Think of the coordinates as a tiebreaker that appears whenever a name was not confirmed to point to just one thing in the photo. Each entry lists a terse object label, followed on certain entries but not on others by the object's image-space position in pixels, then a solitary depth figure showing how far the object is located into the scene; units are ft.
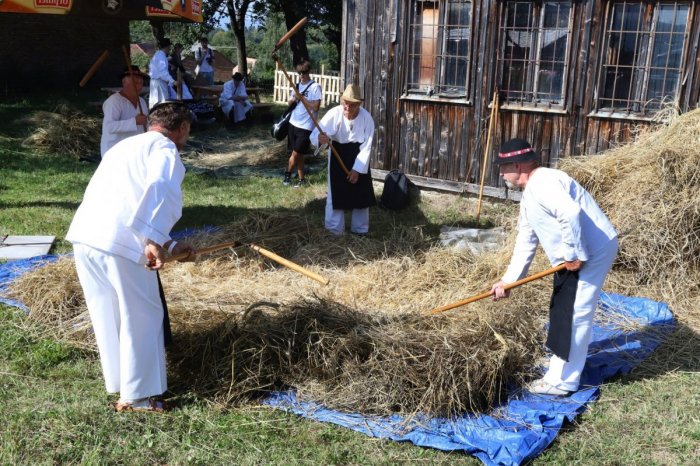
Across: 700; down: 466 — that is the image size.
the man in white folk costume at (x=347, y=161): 22.80
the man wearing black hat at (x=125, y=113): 21.15
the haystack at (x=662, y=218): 18.19
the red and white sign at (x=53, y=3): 25.55
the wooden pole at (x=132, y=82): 20.66
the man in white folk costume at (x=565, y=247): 12.38
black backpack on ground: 27.22
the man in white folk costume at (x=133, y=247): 11.20
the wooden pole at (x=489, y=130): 24.76
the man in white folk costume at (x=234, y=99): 47.37
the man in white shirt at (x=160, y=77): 38.99
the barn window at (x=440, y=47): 26.20
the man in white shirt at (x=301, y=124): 30.35
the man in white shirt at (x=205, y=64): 61.77
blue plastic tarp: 11.55
